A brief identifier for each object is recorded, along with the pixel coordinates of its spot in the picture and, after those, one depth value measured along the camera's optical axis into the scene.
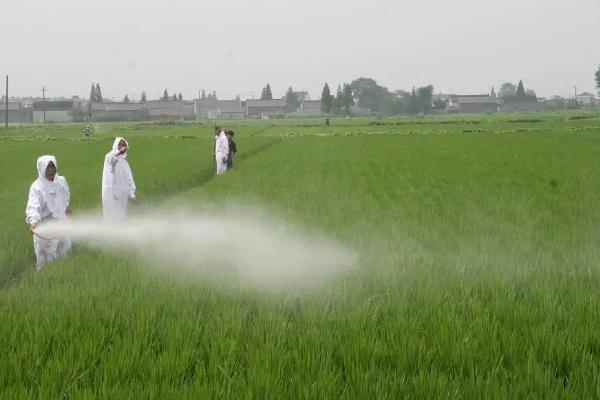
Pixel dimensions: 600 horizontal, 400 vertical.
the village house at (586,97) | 156.88
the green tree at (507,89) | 191.75
